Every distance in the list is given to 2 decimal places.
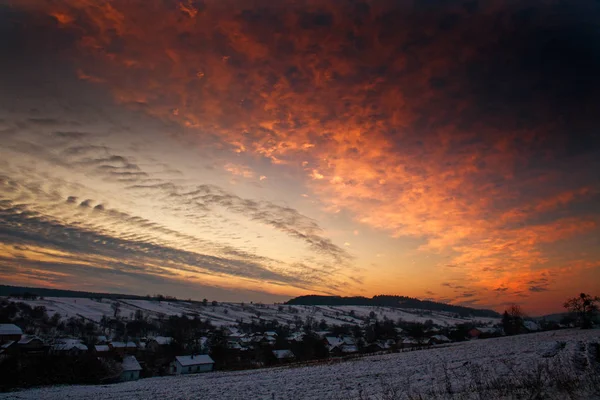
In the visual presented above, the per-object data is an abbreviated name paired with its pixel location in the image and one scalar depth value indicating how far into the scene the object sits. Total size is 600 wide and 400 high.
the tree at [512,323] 110.49
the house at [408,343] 91.84
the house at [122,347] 83.18
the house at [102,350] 77.12
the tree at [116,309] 169.00
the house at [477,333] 107.60
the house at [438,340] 97.81
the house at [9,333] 79.38
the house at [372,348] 84.69
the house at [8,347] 51.72
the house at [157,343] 84.09
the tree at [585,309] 87.50
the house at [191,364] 65.50
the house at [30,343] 72.28
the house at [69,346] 56.37
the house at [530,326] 122.95
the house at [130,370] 56.56
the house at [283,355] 71.19
